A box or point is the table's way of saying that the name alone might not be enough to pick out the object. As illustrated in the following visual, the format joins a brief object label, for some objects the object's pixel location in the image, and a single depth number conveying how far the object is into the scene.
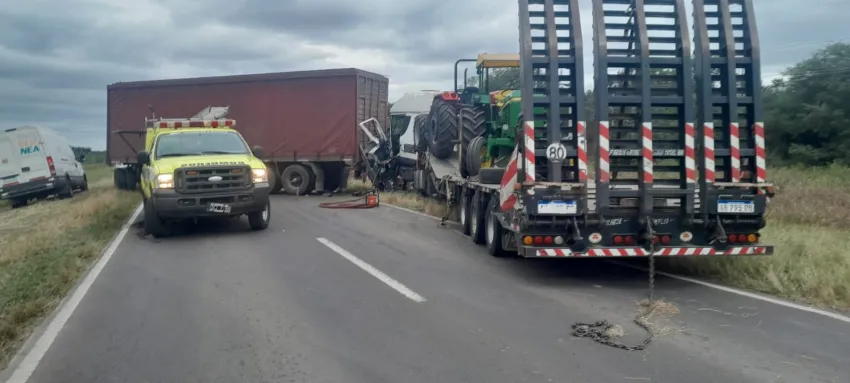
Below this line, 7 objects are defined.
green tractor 13.58
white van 25.52
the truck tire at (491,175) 11.48
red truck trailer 23.97
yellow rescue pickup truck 13.23
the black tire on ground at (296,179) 24.77
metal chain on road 6.36
